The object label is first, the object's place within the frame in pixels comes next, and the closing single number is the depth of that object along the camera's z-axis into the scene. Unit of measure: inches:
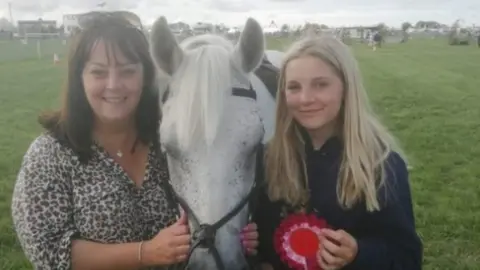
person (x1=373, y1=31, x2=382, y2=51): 1931.6
